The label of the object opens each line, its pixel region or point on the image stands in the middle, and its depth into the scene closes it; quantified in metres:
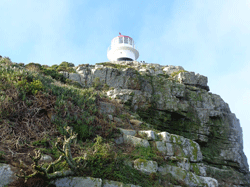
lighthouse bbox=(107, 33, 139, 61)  37.09
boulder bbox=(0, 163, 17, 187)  4.16
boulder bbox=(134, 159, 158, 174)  6.34
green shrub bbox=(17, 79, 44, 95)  7.42
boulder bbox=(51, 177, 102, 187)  4.57
